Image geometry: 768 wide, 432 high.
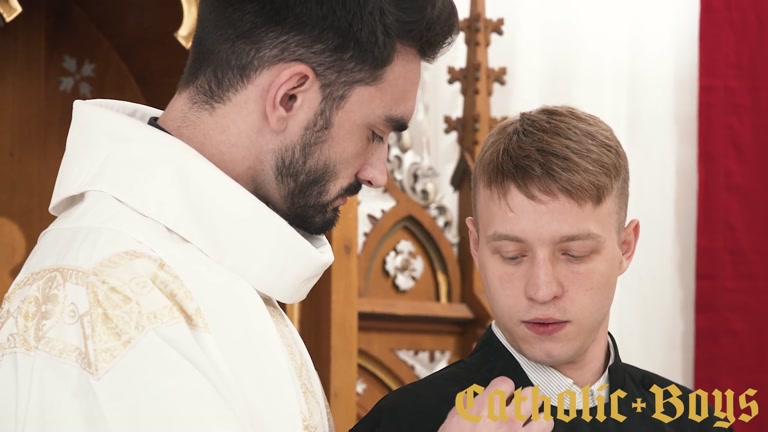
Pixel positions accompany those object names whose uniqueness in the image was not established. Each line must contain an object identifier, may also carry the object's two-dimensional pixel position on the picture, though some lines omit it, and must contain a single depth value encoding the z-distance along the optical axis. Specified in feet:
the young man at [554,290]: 5.07
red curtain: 8.75
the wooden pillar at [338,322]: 6.96
